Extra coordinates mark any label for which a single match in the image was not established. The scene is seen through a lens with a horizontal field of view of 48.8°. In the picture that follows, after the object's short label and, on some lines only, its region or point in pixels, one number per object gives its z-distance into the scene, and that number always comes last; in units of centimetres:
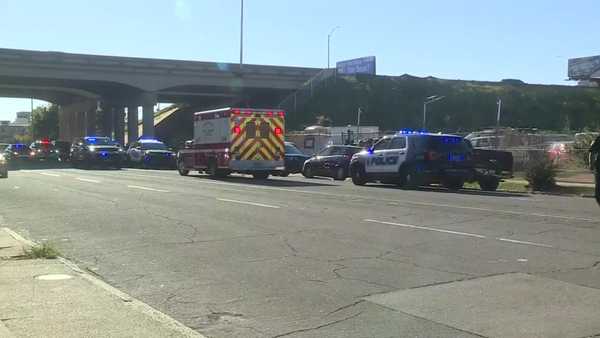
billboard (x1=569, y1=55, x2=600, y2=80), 7525
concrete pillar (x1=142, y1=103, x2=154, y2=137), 6531
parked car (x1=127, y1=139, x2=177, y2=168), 4203
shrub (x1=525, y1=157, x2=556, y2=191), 2192
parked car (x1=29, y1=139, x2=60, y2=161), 5266
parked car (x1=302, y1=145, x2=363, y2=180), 2820
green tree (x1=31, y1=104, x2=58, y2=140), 11975
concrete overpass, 5841
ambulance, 2547
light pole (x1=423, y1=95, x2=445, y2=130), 6681
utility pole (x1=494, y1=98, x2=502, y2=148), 3508
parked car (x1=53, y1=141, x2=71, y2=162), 5347
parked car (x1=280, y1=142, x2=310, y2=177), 3172
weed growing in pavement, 887
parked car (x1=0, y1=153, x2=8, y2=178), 2888
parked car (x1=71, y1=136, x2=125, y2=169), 3956
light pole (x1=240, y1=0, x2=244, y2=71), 5969
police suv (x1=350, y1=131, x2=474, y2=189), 2119
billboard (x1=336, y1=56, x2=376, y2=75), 8550
